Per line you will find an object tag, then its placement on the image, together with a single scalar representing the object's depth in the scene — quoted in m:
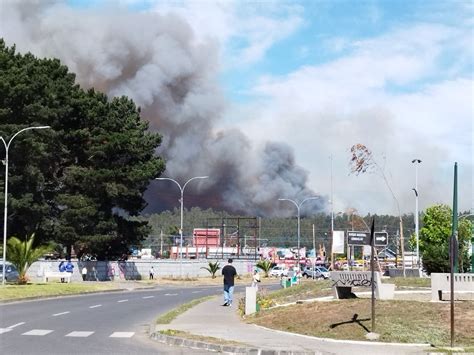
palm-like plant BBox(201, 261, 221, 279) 81.47
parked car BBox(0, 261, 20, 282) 53.78
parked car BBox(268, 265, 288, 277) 90.90
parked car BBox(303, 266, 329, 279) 85.50
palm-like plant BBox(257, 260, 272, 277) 85.06
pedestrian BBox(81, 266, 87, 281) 68.50
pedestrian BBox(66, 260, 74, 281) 64.12
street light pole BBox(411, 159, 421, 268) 68.75
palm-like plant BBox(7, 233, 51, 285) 46.64
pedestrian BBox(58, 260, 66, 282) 63.93
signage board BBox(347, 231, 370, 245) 38.06
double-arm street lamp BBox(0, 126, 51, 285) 46.09
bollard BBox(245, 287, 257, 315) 25.41
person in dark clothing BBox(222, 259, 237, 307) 29.36
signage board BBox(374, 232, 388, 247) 49.67
